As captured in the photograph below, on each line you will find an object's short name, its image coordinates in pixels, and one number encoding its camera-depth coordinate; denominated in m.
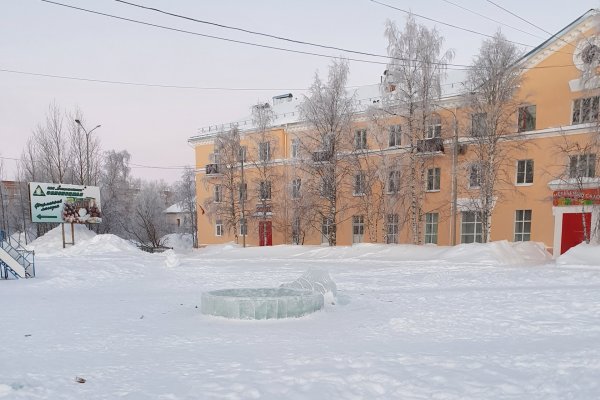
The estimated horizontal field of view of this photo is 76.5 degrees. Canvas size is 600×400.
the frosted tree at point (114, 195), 39.50
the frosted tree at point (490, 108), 20.25
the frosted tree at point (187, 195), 61.44
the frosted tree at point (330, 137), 24.28
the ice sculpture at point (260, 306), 7.86
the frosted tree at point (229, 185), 30.70
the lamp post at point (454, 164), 21.31
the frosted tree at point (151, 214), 43.42
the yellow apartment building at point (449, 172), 20.12
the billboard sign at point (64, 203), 24.64
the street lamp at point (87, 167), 34.14
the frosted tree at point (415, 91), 21.70
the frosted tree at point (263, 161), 29.86
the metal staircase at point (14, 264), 15.12
